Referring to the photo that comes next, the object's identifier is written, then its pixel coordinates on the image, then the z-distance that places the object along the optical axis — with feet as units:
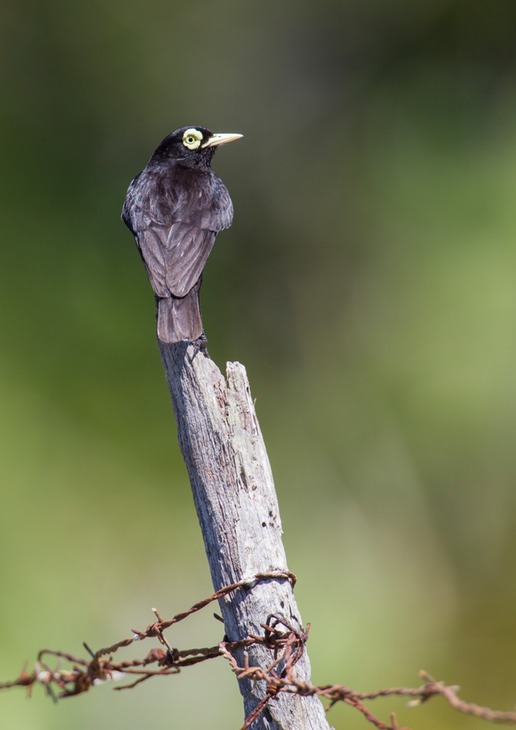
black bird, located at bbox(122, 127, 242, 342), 28.32
